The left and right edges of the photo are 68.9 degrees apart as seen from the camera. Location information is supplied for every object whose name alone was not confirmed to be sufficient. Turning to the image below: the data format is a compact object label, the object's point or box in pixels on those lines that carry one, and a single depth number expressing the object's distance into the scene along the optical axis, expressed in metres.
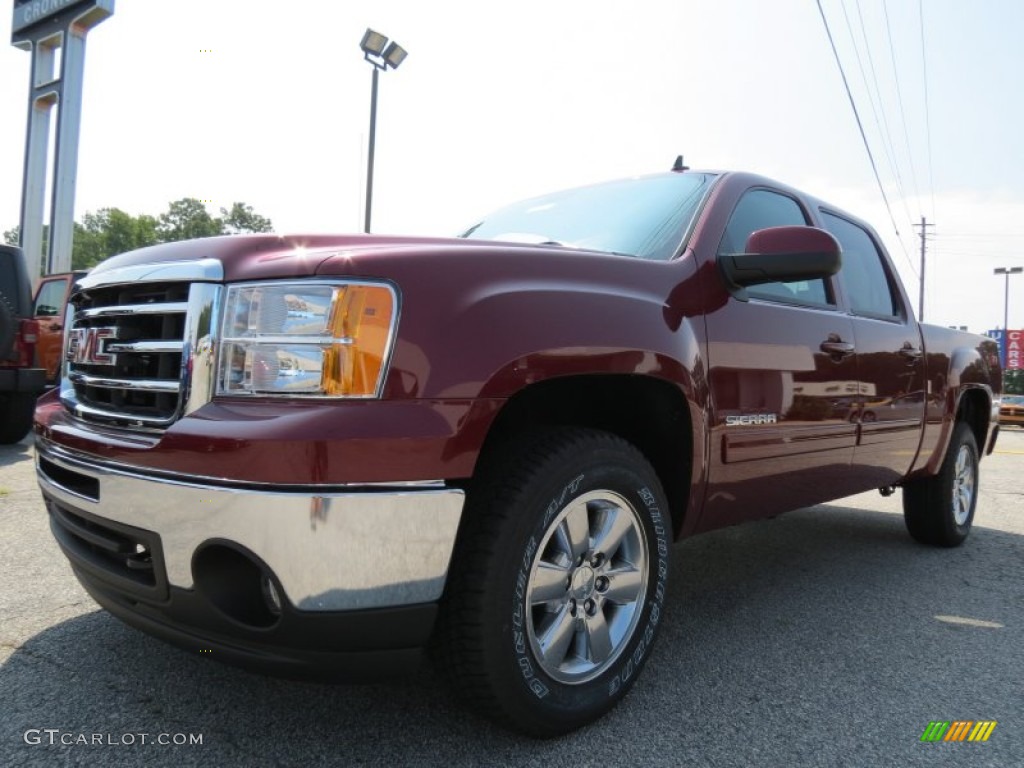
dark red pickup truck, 1.60
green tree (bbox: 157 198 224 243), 72.56
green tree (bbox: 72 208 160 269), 70.62
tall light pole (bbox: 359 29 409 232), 11.21
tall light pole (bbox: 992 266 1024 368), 50.43
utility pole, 40.66
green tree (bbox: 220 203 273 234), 75.81
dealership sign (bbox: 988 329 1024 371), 38.94
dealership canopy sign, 16.84
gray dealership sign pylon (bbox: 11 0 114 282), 16.67
